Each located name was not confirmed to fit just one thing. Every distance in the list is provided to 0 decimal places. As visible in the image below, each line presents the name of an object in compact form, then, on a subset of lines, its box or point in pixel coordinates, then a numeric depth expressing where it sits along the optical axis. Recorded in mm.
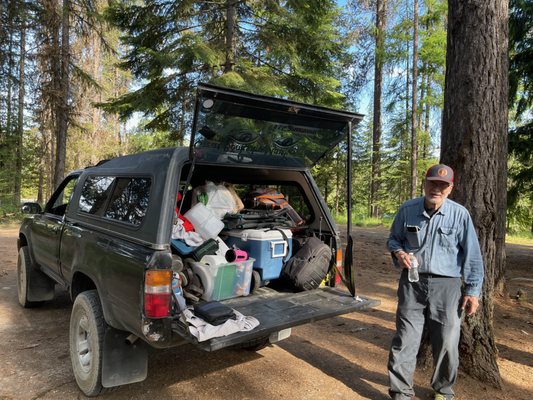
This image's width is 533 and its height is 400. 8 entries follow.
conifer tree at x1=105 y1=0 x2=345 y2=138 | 10047
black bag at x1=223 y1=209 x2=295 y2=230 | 3822
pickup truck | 2652
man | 2986
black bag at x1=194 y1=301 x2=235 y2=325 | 2646
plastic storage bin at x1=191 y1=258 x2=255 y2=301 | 3209
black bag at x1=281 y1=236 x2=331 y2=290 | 3713
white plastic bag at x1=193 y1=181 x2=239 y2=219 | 3996
